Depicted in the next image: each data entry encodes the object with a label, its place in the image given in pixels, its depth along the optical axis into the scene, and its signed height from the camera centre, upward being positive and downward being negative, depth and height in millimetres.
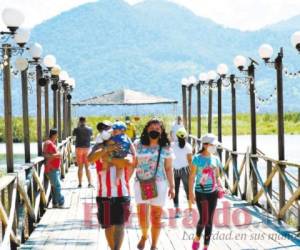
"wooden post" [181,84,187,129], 27791 +50
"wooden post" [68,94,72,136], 28866 -264
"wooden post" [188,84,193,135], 25656 +122
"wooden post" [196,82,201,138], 23719 +31
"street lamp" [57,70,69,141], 21094 +418
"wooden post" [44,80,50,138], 16328 -7
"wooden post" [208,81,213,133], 20853 -133
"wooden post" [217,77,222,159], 18156 -35
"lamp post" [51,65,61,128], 16928 +568
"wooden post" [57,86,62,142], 21198 -43
